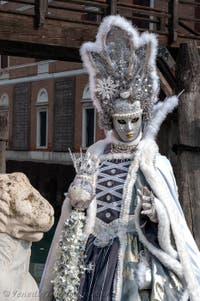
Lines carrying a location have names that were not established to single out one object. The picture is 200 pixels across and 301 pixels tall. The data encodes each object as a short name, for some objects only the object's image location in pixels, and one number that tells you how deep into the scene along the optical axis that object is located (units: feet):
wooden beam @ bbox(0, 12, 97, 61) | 21.79
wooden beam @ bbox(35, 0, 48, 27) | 22.09
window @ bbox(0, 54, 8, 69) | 87.40
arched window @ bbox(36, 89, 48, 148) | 76.95
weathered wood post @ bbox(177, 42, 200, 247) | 17.89
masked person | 13.52
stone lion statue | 7.95
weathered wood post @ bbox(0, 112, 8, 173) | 29.07
